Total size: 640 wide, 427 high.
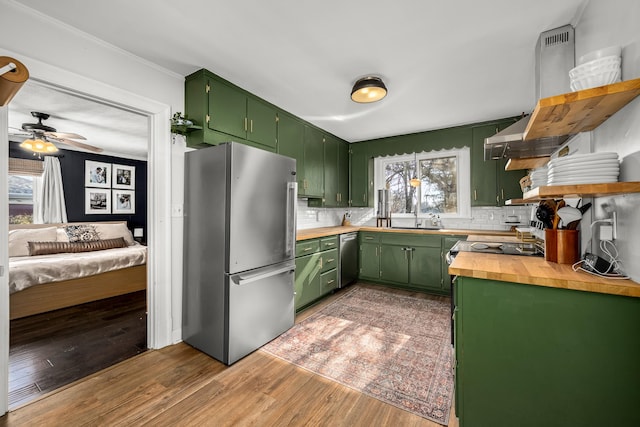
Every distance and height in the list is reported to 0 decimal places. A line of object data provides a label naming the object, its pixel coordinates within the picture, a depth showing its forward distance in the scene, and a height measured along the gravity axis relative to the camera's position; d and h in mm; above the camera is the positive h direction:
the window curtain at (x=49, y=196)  4543 +334
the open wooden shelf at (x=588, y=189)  1031 +100
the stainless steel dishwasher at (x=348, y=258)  3840 -670
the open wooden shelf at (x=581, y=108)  1060 +482
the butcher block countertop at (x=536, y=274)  1055 -279
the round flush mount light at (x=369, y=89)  2416 +1144
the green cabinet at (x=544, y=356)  1055 -627
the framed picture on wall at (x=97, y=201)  5070 +272
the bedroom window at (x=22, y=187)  4359 +472
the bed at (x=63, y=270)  3005 -696
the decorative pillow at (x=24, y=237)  3684 -326
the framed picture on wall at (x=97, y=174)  5082 +798
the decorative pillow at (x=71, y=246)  3748 -482
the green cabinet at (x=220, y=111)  2383 +1001
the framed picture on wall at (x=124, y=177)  5496 +802
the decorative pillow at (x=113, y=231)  4746 -301
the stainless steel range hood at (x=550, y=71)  1770 +975
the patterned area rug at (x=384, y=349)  1766 -1167
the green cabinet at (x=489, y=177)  3541 +490
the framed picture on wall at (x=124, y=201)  5489 +286
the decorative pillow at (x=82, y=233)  4344 -299
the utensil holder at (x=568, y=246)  1450 -180
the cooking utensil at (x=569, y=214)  1427 -5
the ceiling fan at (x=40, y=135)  3398 +1051
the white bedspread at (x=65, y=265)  2986 -636
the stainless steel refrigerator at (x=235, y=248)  2090 -285
